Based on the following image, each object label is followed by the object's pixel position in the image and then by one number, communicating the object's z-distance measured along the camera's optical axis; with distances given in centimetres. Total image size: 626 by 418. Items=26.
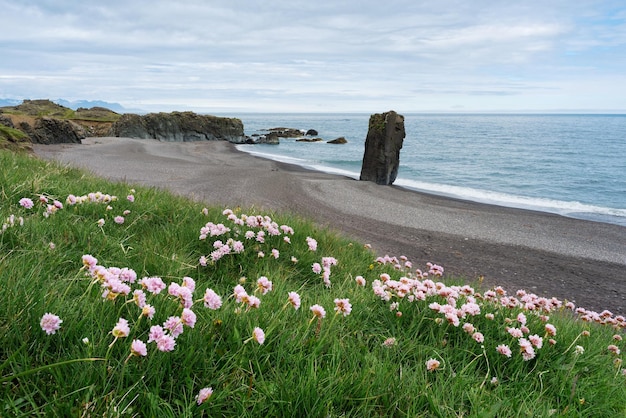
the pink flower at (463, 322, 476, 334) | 347
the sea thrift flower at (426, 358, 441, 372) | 282
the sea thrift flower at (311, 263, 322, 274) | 474
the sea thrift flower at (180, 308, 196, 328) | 226
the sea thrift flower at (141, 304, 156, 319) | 224
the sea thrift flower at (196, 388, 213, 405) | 213
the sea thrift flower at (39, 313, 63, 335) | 211
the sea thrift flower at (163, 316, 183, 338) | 222
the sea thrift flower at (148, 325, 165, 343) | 216
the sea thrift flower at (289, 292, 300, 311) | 295
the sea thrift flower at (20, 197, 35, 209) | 465
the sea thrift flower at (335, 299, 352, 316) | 317
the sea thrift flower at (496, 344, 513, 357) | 323
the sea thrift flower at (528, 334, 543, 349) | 337
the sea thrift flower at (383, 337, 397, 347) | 326
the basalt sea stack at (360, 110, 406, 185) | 2902
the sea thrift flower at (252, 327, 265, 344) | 239
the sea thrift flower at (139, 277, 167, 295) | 257
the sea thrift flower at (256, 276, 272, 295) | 304
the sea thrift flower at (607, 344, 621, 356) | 408
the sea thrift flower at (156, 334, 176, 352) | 212
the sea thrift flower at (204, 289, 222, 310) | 265
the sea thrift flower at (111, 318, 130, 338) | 203
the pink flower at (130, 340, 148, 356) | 197
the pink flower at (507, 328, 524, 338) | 340
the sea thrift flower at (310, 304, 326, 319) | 288
